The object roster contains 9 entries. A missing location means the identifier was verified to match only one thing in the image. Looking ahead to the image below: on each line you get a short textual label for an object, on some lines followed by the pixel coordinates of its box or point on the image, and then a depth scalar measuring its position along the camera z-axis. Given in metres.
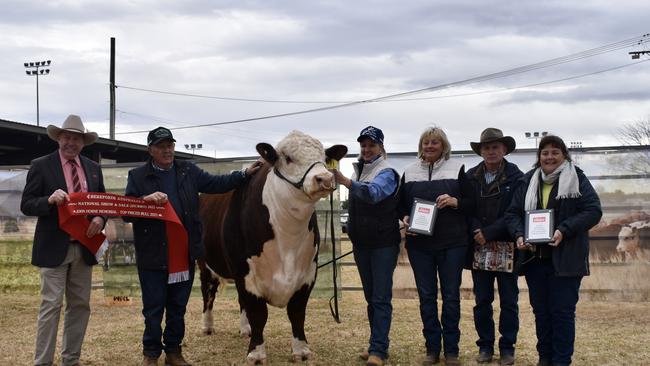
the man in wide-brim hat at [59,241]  4.89
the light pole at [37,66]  50.84
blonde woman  5.18
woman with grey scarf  4.77
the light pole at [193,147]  72.56
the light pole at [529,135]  59.86
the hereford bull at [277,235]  5.08
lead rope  5.87
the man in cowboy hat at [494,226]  5.26
